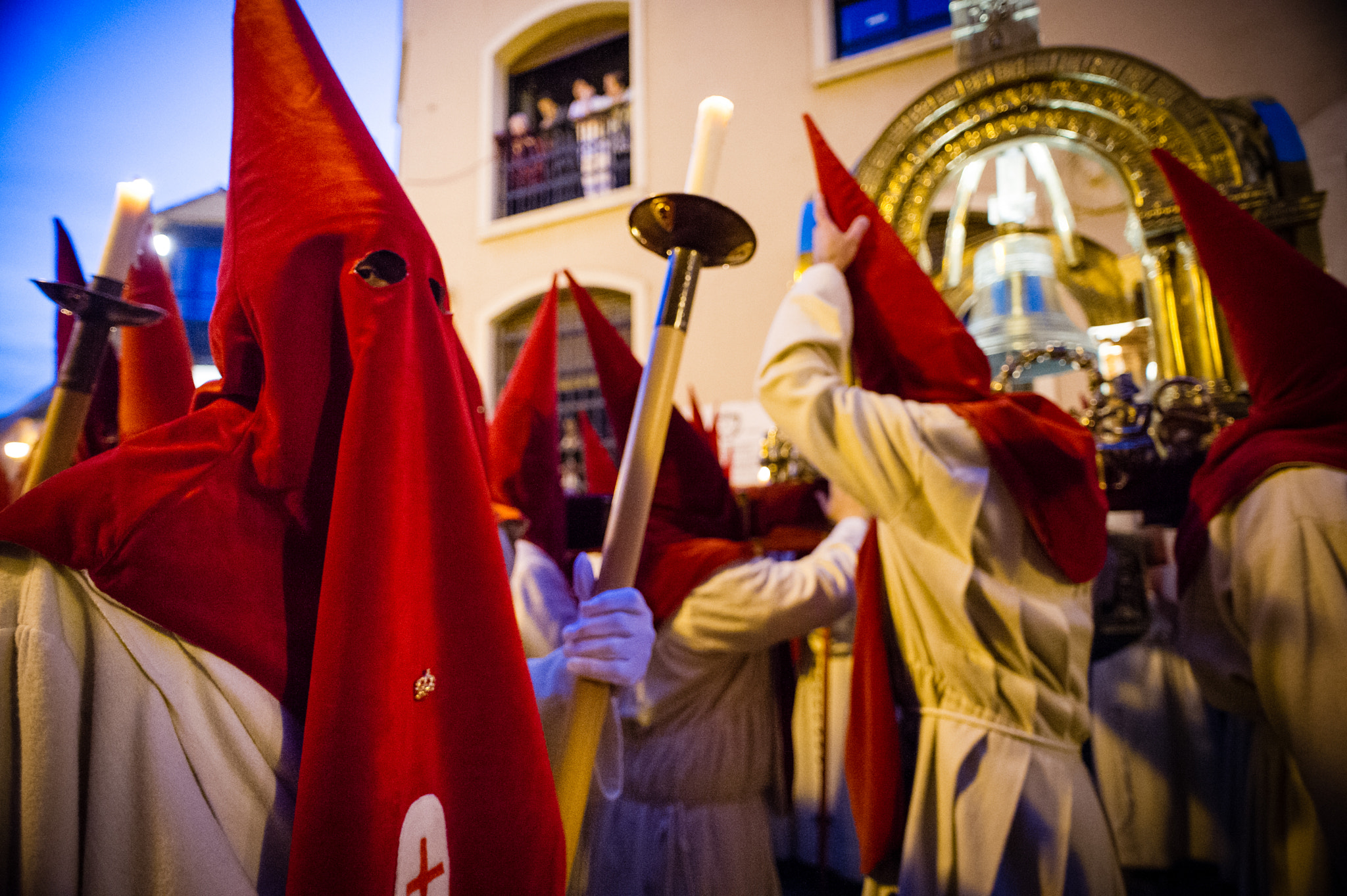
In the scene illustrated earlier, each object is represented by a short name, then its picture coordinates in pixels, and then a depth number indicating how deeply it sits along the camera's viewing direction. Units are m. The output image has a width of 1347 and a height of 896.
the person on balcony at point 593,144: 6.04
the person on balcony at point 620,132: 5.98
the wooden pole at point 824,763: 1.79
